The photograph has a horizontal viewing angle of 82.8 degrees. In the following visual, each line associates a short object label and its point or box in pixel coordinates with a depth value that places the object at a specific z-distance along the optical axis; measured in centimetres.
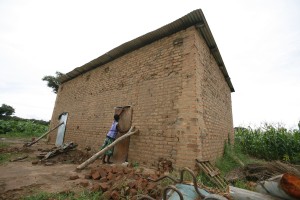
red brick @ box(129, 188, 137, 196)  275
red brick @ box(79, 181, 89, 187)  324
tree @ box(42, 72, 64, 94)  2194
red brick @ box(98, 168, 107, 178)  369
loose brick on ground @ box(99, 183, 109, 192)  298
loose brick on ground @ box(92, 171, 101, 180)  362
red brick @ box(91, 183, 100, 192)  297
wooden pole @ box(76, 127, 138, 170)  442
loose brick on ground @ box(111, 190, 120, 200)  267
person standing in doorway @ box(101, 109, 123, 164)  532
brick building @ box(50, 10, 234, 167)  423
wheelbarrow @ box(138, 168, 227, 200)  200
